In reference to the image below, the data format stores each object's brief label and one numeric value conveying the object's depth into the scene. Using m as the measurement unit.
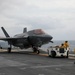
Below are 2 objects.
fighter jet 36.28
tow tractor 27.25
